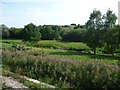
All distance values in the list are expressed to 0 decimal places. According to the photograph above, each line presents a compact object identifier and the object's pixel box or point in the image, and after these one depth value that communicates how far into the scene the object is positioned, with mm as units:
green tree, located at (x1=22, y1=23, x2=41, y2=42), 22873
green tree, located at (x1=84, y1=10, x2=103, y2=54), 20890
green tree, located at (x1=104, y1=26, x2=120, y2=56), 19142
